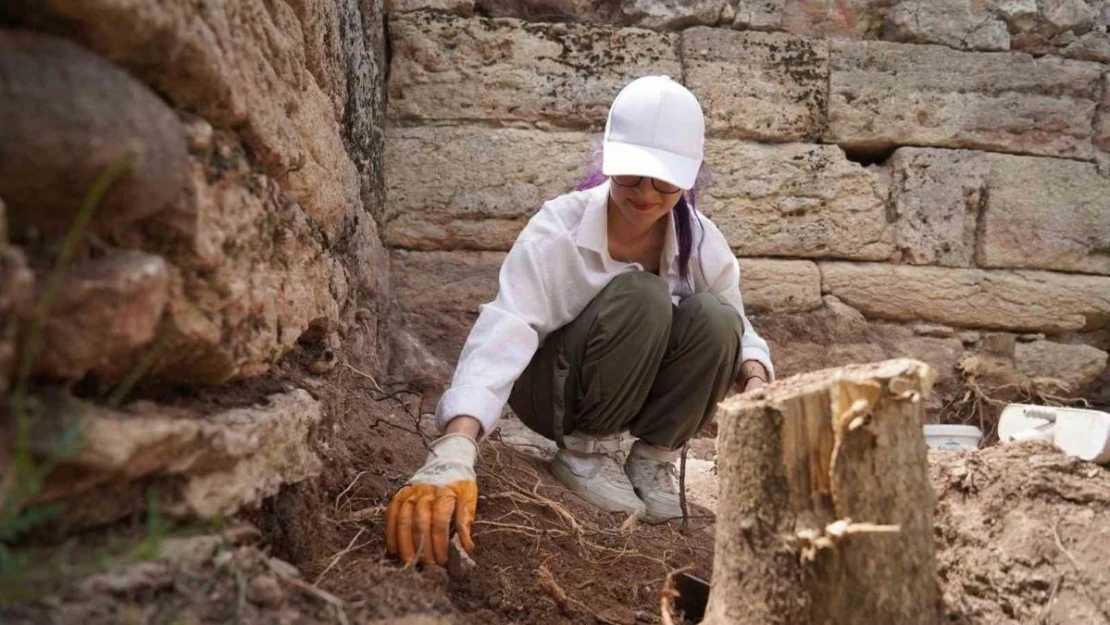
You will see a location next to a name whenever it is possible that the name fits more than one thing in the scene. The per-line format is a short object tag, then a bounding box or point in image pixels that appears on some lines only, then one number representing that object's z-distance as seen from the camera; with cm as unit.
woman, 223
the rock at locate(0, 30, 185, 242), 88
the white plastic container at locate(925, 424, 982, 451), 323
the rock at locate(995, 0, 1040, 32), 363
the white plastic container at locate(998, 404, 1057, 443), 294
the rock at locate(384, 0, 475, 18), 337
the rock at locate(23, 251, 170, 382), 95
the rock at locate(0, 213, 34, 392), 85
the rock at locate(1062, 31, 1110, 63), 369
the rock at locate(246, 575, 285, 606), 115
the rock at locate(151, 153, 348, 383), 117
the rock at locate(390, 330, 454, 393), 326
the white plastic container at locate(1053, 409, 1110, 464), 257
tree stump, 134
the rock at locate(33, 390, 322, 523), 97
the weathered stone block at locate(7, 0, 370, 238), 101
